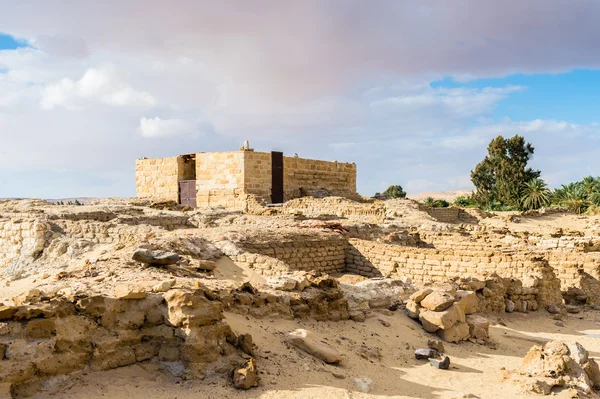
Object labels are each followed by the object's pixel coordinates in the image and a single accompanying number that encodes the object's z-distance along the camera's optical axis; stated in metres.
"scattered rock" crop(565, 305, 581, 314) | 8.60
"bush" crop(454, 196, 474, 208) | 42.41
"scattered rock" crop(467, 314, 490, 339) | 6.70
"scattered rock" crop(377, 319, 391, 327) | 6.51
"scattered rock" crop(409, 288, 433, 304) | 6.87
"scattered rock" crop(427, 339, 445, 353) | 6.07
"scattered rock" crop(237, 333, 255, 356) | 4.84
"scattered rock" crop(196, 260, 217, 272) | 7.01
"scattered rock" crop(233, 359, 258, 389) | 4.31
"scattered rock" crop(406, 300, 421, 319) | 6.84
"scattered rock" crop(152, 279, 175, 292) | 4.82
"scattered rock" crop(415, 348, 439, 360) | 5.79
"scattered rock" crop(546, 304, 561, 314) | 8.44
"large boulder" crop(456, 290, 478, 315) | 6.88
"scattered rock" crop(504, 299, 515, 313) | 8.18
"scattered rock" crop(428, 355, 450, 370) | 5.59
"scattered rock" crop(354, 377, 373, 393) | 4.72
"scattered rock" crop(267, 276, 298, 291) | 6.20
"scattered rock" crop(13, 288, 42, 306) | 4.24
